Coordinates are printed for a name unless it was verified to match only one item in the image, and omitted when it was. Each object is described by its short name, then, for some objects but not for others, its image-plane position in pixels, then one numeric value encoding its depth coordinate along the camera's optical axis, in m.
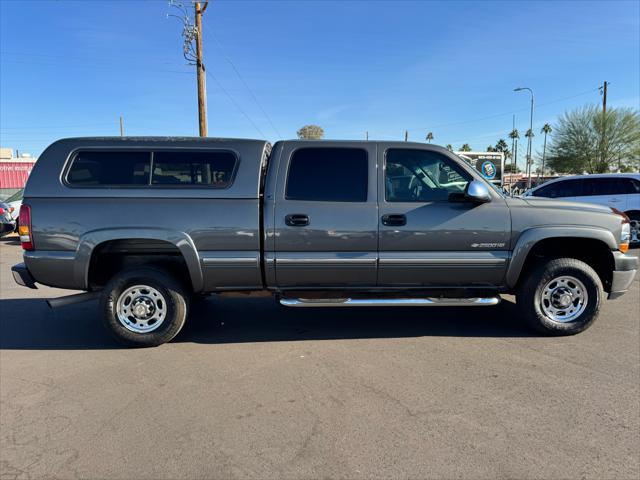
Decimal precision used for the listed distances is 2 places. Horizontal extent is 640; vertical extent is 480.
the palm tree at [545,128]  92.56
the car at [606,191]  10.40
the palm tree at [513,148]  88.80
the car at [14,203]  12.91
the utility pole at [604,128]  33.62
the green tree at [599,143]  33.53
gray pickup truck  4.07
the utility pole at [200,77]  15.71
